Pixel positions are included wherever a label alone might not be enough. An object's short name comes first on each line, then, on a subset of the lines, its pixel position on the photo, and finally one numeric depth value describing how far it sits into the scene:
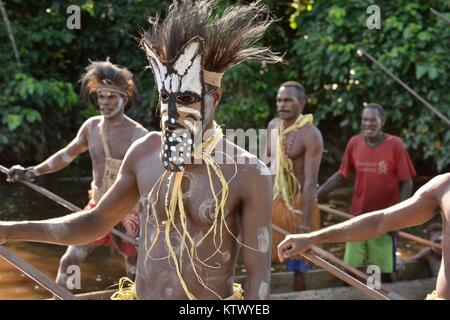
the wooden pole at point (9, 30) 11.36
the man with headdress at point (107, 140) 6.55
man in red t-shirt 7.07
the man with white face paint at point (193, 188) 3.22
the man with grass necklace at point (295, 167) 6.93
